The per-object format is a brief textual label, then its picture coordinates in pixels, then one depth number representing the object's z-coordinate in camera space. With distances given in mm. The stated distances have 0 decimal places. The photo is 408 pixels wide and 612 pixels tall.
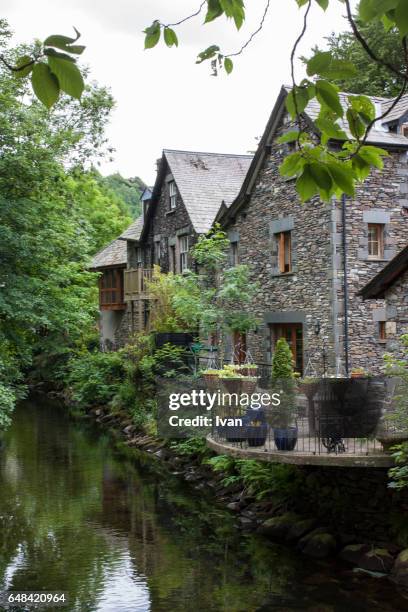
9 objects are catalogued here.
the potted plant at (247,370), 17516
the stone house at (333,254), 18766
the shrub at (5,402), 16156
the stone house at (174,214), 28625
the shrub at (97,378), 29453
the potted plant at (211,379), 15836
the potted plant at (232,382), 14852
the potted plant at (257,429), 12984
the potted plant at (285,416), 12453
